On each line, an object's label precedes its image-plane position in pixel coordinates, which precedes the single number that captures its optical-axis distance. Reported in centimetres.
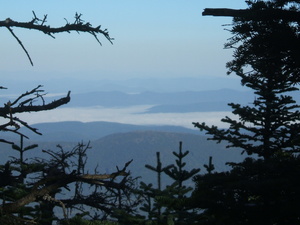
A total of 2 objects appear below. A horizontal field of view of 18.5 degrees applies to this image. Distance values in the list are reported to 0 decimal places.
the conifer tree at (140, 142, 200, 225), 1067
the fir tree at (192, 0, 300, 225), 1103
